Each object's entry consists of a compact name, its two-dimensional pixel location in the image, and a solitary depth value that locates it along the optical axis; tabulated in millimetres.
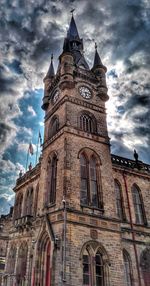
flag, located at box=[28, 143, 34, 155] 23102
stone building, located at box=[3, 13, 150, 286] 13313
